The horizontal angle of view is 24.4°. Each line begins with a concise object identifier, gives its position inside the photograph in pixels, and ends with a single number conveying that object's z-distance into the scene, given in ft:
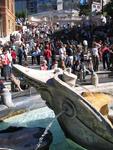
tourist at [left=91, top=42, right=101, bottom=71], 40.58
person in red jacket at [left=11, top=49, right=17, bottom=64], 40.78
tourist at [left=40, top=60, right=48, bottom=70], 32.93
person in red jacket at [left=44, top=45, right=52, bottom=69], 39.85
